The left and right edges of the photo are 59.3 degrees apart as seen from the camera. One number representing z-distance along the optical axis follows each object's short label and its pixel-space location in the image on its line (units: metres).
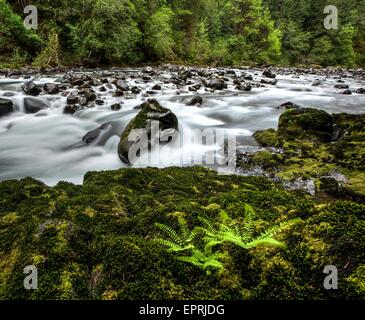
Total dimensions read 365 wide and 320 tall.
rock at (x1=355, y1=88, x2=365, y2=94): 14.90
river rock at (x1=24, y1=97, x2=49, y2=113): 10.21
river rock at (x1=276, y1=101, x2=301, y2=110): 11.21
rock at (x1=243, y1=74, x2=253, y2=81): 19.12
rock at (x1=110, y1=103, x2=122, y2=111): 10.09
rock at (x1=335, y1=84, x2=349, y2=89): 16.50
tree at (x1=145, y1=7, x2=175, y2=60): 25.67
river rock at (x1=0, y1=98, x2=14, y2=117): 9.48
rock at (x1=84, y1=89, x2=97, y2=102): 10.65
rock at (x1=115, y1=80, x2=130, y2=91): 12.53
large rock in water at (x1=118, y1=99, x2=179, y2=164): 6.48
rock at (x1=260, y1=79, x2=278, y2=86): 17.92
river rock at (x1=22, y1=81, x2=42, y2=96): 11.17
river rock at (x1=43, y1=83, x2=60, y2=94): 11.30
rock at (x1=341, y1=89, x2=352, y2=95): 14.57
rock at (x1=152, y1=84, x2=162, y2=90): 13.40
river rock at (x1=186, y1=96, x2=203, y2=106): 11.27
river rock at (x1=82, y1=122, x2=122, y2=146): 7.88
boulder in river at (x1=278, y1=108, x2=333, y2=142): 6.72
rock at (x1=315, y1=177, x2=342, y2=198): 4.18
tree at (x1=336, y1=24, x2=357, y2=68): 46.94
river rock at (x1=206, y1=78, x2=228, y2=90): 15.09
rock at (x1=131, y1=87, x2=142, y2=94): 12.45
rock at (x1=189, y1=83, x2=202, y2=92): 14.20
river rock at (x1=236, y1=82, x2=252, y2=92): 15.27
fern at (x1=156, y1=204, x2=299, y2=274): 1.92
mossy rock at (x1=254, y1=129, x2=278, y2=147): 6.69
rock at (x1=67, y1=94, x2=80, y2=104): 10.36
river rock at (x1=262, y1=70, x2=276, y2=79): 21.52
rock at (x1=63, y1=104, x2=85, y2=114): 9.88
